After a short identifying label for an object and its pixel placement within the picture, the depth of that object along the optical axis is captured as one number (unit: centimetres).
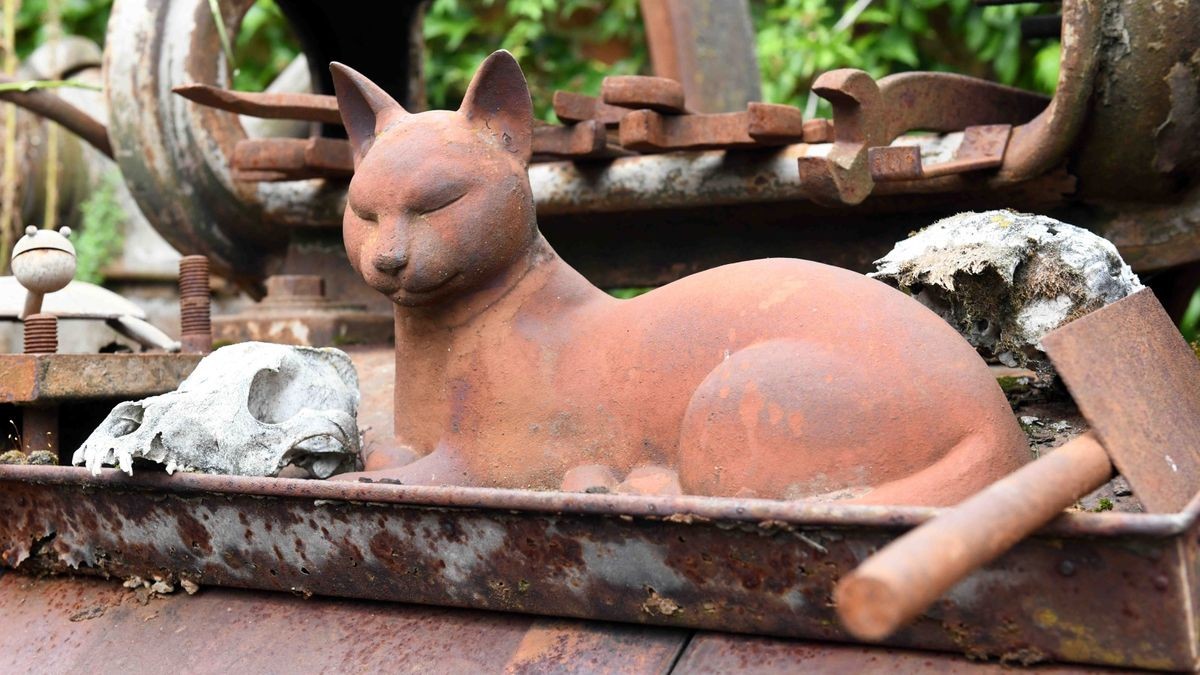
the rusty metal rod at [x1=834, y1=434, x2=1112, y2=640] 109
